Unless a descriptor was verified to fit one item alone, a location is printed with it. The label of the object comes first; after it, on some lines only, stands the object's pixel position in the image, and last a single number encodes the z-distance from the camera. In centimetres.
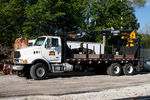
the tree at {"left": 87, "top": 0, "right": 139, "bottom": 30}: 2819
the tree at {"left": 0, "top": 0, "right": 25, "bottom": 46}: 2205
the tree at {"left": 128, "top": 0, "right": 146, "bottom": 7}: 3944
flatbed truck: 1496
